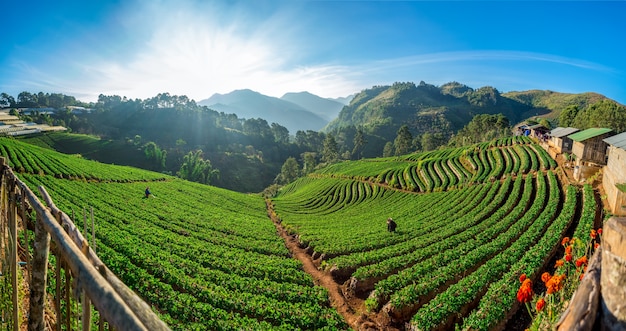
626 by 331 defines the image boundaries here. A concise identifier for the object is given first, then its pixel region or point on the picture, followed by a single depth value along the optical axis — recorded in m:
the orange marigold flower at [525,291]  6.10
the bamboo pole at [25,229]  4.64
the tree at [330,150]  120.56
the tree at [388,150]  120.69
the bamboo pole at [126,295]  1.95
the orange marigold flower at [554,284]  5.85
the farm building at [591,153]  29.53
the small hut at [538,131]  59.66
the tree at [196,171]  86.38
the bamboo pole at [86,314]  2.59
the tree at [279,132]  184.25
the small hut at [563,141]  39.56
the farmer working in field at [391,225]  22.89
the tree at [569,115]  76.25
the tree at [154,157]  98.90
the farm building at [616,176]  19.89
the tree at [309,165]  102.62
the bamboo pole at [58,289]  3.29
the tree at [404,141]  117.81
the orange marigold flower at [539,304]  5.82
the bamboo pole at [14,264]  4.59
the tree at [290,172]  105.38
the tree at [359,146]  130.38
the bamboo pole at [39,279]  3.37
